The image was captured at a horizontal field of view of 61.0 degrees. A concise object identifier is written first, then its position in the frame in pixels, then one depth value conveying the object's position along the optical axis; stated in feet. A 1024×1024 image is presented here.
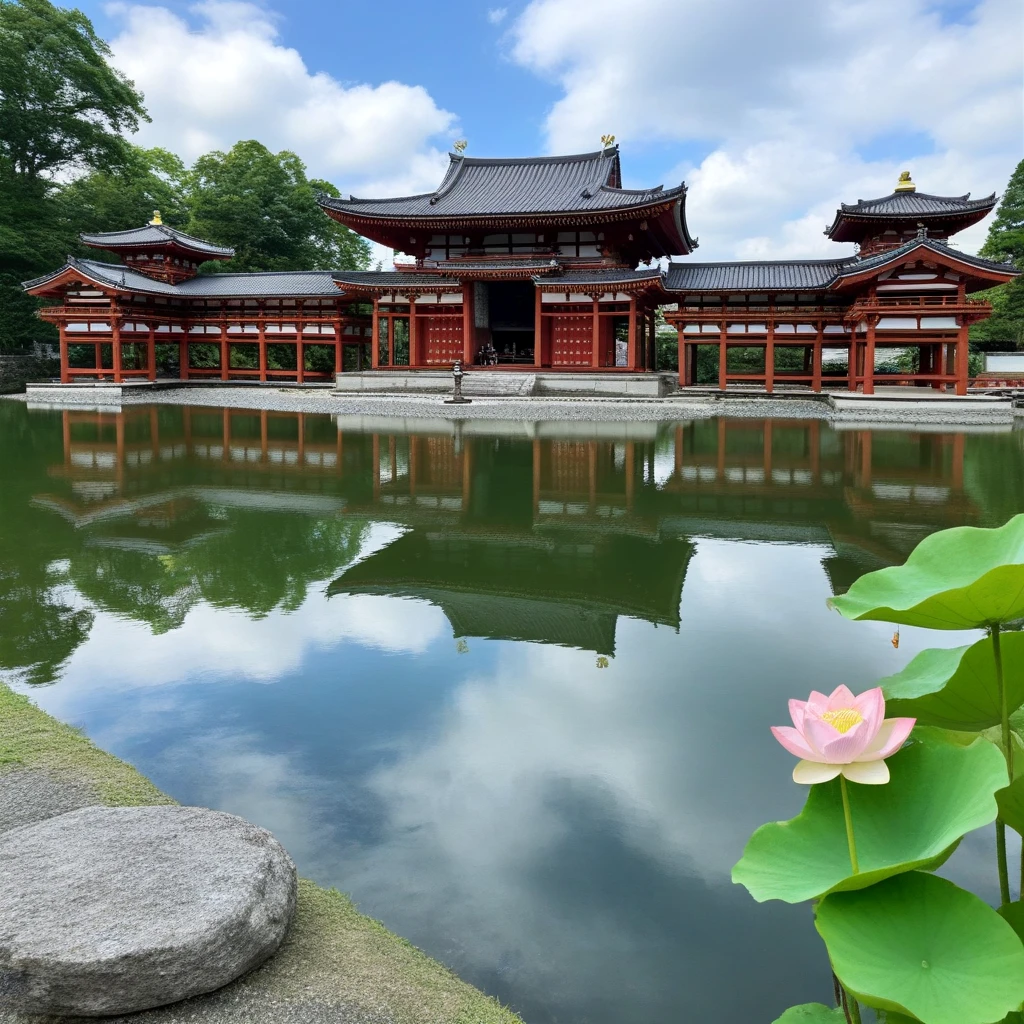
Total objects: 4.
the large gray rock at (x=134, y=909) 7.06
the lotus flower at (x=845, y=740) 4.51
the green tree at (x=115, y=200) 123.85
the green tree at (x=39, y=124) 111.65
